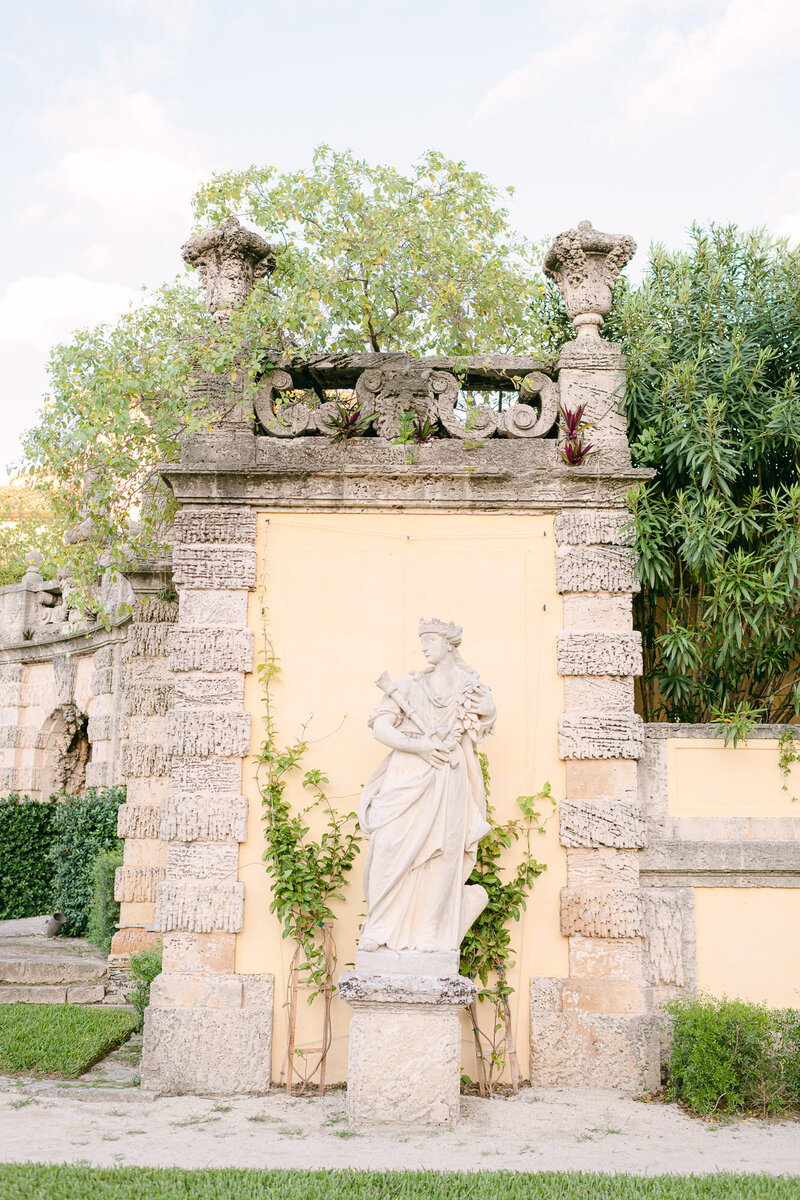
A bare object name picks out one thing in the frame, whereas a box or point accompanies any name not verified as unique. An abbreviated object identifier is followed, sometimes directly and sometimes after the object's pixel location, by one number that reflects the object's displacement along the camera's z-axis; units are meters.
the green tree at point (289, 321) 6.60
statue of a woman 5.29
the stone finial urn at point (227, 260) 6.61
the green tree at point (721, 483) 6.30
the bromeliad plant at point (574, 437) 6.41
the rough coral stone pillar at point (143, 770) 8.25
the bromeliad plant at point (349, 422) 6.39
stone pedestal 4.99
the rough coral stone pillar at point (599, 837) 5.79
